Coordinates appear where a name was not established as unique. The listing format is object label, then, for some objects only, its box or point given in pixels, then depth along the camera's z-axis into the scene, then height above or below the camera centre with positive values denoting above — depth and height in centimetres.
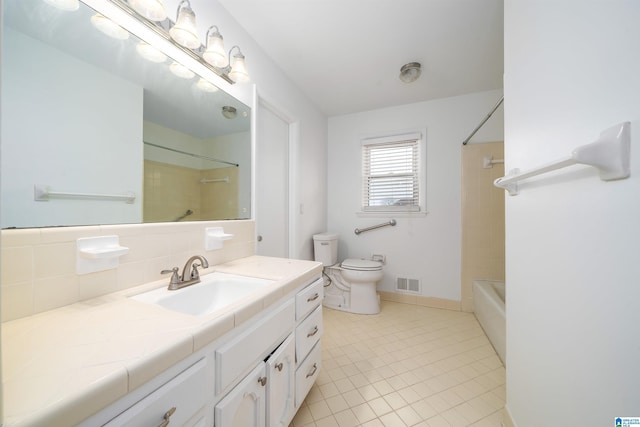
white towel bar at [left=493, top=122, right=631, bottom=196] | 50 +14
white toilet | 226 -65
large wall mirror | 66 +33
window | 256 +50
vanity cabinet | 48 -47
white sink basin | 86 -32
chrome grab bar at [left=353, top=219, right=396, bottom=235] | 260 -12
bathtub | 160 -77
